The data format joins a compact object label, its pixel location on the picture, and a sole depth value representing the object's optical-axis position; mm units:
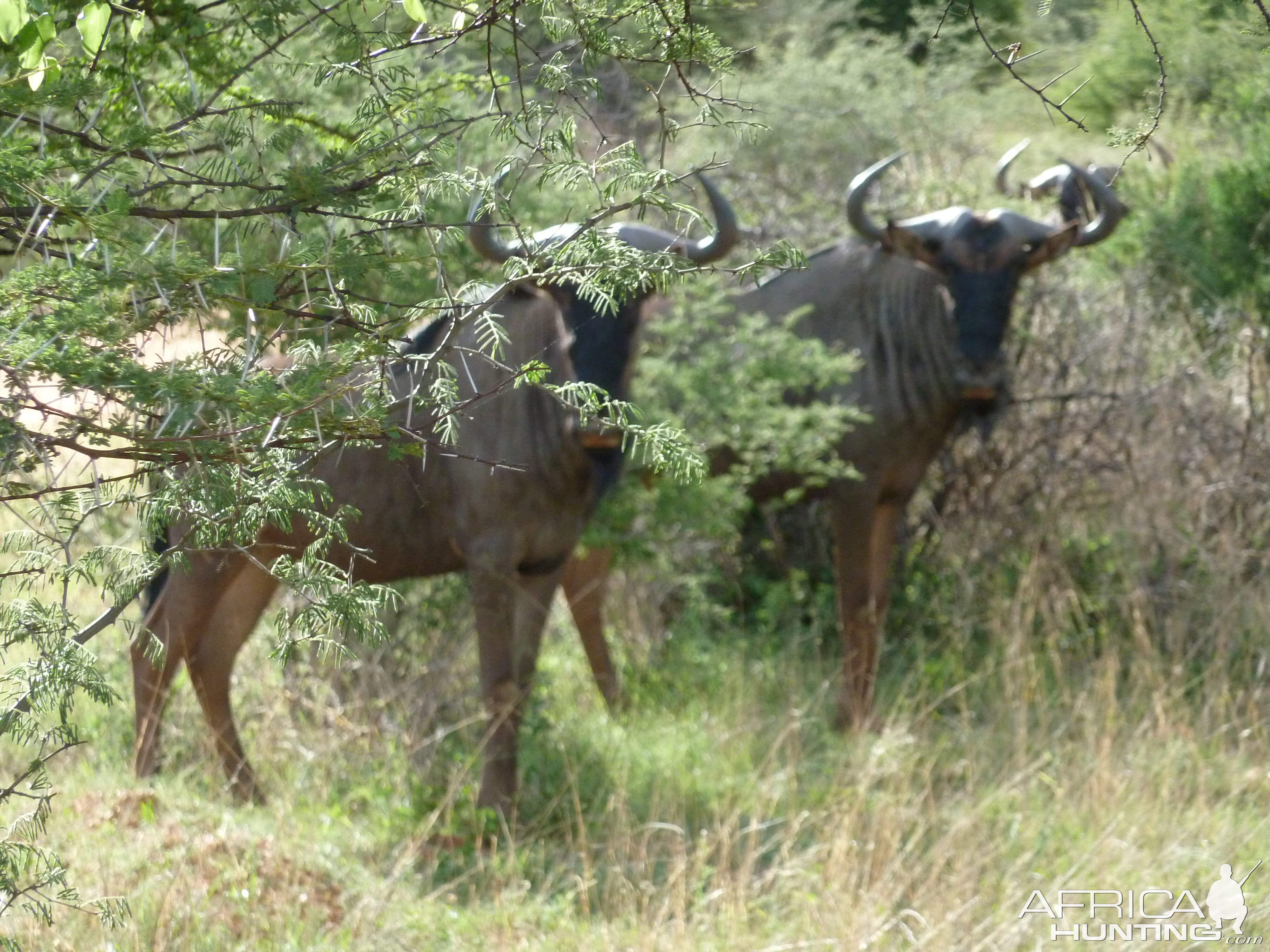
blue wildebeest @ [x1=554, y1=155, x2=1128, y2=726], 10773
